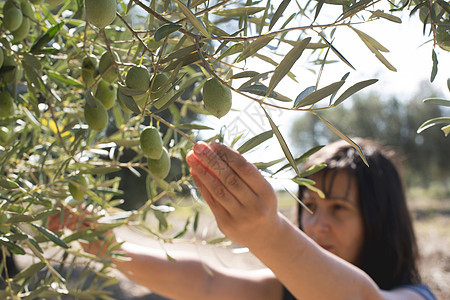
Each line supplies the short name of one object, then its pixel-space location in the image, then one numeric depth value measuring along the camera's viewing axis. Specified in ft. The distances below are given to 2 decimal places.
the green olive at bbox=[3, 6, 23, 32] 1.18
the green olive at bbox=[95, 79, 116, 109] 1.23
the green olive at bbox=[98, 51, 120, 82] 1.15
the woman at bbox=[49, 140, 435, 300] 1.46
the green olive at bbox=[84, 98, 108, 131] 1.16
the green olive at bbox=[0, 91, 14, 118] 1.25
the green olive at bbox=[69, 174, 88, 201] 1.41
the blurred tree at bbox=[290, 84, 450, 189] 34.06
